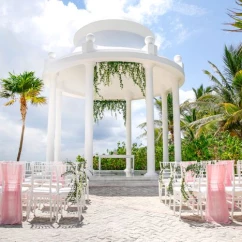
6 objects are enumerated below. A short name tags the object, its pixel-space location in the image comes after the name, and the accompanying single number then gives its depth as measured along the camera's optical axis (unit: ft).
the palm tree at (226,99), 59.31
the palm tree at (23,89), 53.93
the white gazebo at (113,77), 35.55
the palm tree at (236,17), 27.40
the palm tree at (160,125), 86.80
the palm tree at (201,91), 95.96
